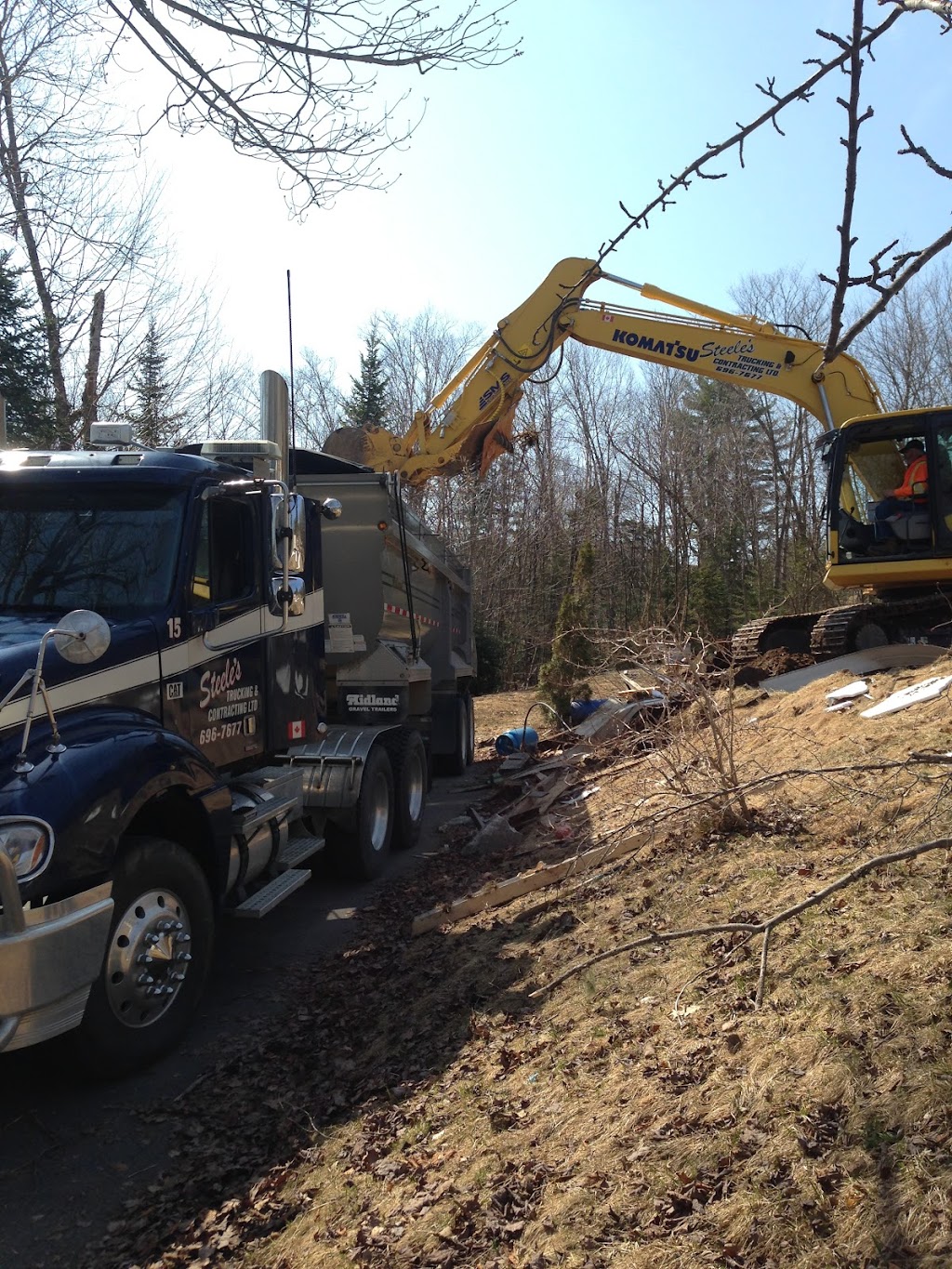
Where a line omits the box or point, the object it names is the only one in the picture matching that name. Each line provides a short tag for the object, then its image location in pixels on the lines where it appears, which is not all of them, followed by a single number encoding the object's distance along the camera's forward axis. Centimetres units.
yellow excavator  1084
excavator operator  1077
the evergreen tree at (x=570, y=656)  1474
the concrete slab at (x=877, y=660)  1001
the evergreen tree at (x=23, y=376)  1592
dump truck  394
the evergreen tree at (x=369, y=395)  3369
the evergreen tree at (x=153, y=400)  1748
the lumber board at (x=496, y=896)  626
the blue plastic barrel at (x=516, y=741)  1378
